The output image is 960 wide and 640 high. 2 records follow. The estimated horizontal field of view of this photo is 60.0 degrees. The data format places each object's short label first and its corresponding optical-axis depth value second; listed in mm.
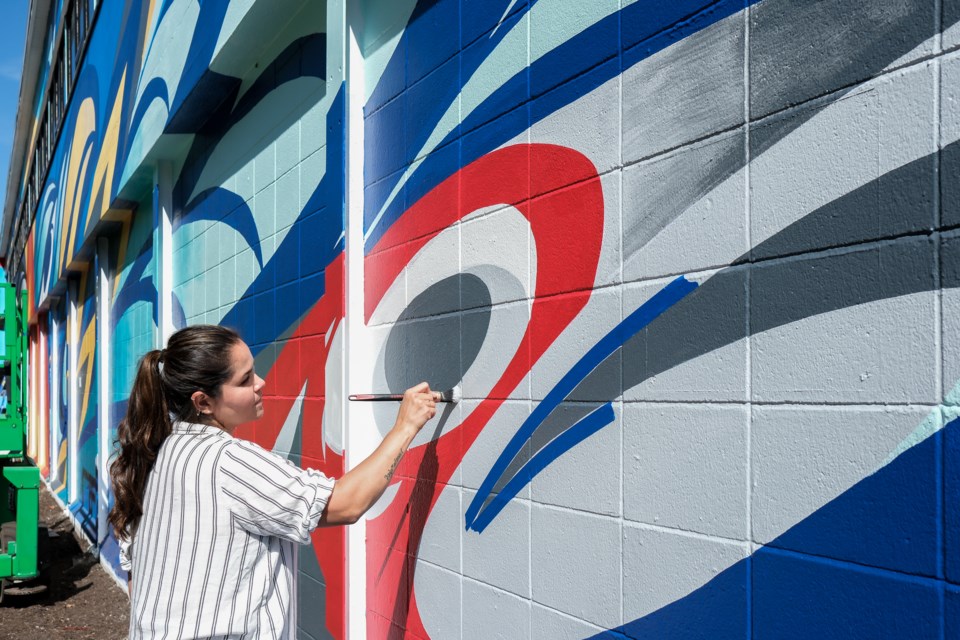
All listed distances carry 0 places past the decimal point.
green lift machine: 7715
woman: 2369
